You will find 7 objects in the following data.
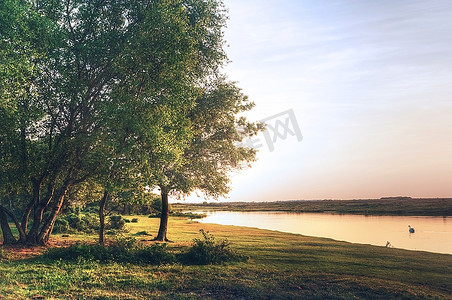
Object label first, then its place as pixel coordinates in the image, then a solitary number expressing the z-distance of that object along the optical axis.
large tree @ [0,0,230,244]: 19.05
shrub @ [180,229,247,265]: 17.62
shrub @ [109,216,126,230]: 35.97
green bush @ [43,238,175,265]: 17.17
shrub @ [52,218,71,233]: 31.45
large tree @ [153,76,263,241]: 27.30
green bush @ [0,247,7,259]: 17.31
